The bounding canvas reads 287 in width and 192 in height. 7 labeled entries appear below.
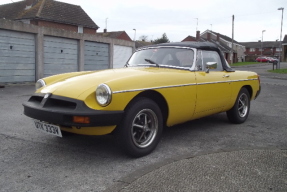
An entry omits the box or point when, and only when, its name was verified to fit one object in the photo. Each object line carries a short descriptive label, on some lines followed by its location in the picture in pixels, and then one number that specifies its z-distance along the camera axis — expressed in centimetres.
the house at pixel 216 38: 6273
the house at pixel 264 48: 9520
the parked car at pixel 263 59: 6525
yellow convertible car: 321
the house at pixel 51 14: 3431
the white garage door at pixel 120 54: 1830
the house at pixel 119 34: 5177
